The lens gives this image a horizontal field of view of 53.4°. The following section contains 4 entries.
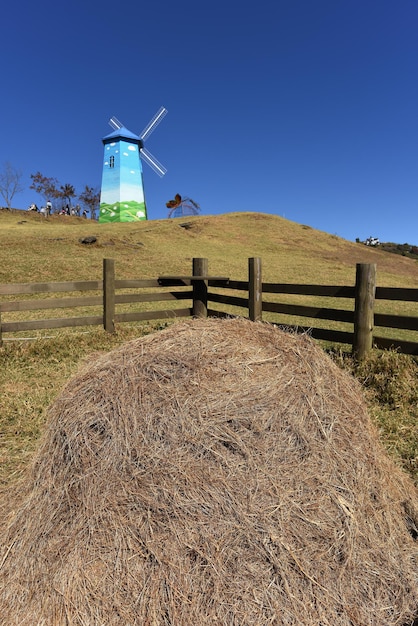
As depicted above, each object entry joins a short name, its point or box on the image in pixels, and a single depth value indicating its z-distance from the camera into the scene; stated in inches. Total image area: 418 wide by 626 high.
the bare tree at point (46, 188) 2385.6
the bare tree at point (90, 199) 2591.0
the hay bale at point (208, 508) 70.2
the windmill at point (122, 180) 1521.9
